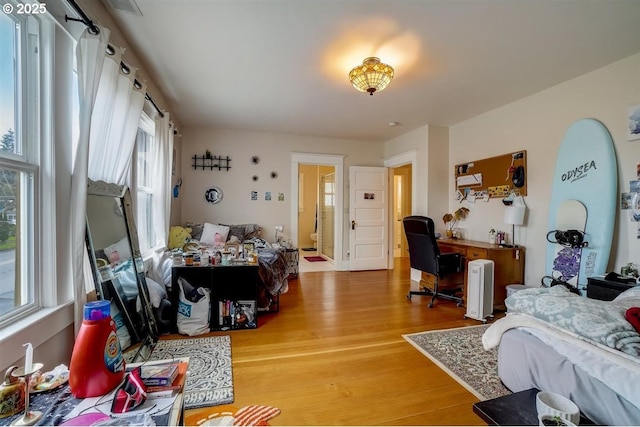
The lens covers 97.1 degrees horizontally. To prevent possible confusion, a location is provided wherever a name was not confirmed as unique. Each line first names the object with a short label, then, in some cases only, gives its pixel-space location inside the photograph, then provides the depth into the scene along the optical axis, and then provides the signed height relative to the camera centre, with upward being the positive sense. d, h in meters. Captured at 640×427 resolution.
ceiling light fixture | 2.47 +1.23
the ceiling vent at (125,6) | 1.87 +1.39
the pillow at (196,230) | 4.38 -0.30
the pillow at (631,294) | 1.78 -0.52
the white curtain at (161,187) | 3.17 +0.28
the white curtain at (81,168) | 1.51 +0.23
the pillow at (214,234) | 4.17 -0.35
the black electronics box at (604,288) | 2.23 -0.61
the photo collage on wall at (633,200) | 2.47 +0.12
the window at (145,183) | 2.96 +0.30
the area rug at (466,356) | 1.90 -1.17
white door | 5.50 -0.10
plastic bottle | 0.94 -0.50
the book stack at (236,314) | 2.81 -1.03
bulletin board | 3.53 +0.51
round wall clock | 4.92 +0.28
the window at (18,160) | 1.22 +0.23
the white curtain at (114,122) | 1.82 +0.62
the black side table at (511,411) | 1.11 -0.82
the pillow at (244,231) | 4.64 -0.33
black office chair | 3.50 -0.57
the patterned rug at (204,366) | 1.77 -1.16
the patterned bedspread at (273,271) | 3.18 -0.69
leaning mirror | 1.74 -0.37
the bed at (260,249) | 3.18 -0.52
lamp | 3.37 +0.01
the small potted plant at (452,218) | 4.36 -0.09
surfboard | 2.60 +0.27
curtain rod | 1.45 +1.03
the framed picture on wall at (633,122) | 2.46 +0.80
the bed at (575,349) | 1.16 -0.67
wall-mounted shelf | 4.88 +0.85
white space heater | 3.06 -0.86
